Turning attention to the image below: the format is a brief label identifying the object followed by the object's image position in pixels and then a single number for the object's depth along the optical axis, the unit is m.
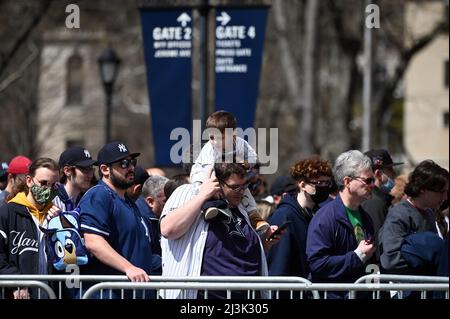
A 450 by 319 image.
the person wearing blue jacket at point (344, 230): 16.77
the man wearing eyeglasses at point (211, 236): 15.55
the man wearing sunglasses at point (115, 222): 16.34
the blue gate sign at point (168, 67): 30.06
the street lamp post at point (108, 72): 41.47
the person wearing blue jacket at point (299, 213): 18.03
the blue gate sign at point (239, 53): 29.78
